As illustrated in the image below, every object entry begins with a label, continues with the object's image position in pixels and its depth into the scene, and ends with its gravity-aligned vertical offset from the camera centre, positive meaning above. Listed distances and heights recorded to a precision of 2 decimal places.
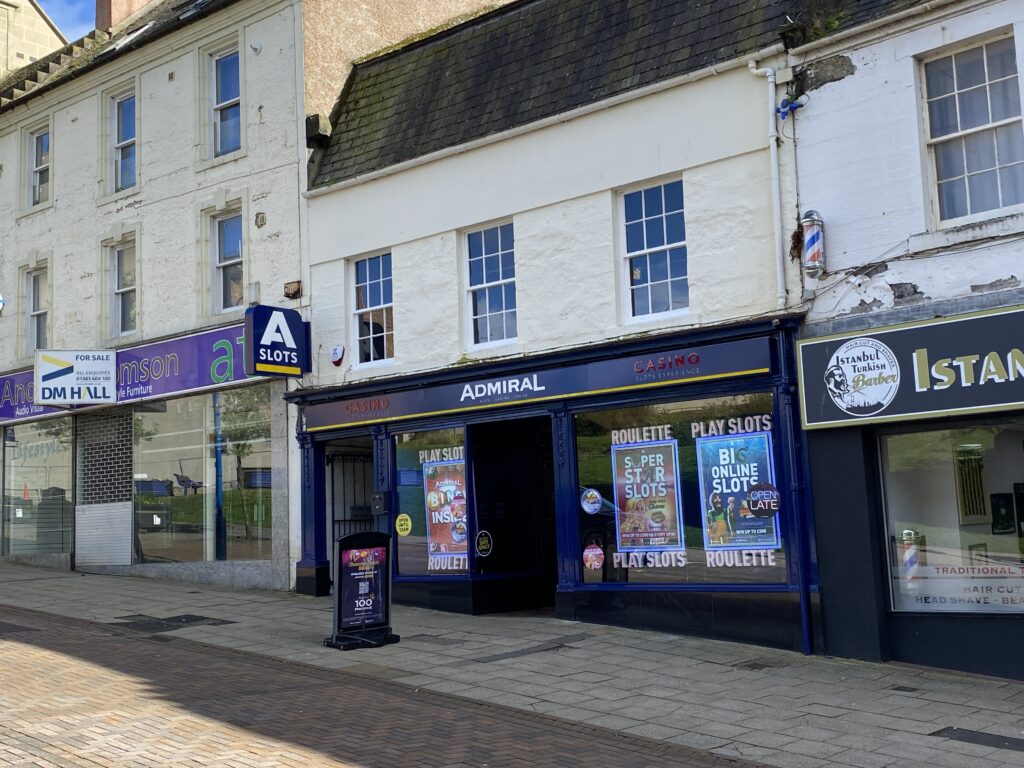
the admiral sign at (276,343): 15.20 +2.47
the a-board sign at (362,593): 11.65 -0.92
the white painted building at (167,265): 16.80 +4.41
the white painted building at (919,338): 10.01 +1.40
